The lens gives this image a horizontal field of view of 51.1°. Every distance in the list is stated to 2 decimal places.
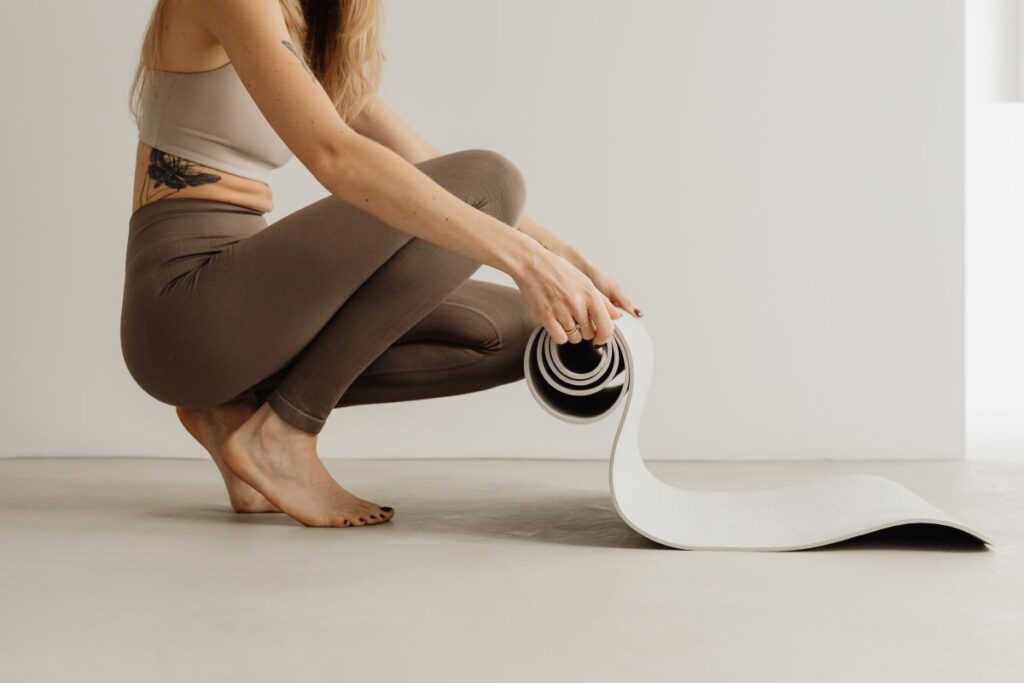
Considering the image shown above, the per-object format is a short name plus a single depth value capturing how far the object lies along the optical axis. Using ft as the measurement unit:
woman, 5.32
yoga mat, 4.97
